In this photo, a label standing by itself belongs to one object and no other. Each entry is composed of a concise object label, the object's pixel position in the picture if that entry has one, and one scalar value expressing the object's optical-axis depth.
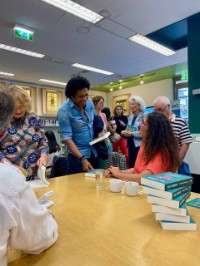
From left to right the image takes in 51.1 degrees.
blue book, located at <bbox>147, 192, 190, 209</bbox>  0.76
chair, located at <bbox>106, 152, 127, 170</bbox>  2.37
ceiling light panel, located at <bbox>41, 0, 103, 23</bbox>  2.81
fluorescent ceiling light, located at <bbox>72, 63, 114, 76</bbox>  5.44
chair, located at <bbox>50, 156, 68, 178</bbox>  2.16
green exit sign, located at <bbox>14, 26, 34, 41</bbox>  3.47
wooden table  0.60
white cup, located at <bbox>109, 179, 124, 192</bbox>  1.19
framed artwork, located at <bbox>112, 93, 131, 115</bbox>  8.07
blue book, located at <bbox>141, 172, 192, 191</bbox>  0.78
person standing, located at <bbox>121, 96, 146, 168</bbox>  3.15
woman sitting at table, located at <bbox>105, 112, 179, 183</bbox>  1.30
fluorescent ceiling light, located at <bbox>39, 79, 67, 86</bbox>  6.82
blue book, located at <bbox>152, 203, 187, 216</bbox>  0.77
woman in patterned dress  1.41
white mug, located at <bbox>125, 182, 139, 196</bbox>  1.12
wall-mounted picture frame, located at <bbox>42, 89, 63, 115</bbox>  7.50
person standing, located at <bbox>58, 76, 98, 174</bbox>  1.71
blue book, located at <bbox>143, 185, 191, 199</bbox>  0.76
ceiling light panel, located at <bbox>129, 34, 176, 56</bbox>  3.98
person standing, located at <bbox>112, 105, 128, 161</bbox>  4.05
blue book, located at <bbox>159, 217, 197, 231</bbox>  0.76
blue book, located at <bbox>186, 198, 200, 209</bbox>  0.97
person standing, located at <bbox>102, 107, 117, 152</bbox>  3.61
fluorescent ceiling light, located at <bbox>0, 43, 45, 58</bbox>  4.17
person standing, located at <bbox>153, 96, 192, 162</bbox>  2.23
